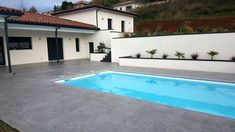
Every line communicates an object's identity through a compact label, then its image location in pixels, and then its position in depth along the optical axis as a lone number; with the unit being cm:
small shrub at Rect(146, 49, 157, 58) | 1202
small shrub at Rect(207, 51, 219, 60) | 980
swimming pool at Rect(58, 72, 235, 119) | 541
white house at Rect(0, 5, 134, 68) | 1343
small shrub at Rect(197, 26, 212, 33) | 1117
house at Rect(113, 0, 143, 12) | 4259
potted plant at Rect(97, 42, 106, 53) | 1708
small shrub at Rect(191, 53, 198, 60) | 1057
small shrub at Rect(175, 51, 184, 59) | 1091
